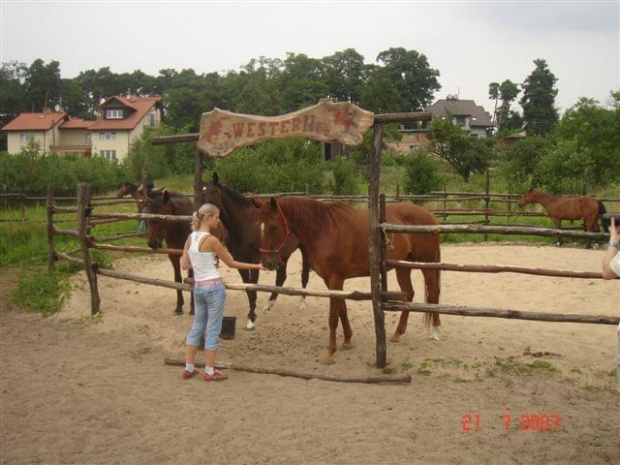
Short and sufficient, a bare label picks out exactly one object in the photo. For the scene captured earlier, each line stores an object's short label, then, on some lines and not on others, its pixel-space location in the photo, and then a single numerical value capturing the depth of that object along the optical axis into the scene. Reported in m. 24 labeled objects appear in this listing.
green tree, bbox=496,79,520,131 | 69.94
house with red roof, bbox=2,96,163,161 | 47.88
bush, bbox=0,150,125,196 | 21.17
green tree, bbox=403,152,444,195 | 20.12
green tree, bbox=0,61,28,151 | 62.02
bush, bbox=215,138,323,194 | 19.39
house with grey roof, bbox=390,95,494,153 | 62.00
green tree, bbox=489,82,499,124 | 76.44
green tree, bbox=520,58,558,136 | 62.88
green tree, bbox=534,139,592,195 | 23.91
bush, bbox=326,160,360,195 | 20.78
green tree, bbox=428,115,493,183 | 31.16
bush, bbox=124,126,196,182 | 31.23
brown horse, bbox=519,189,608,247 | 13.29
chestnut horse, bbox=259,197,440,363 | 5.06
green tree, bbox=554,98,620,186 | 29.94
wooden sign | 4.77
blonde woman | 4.69
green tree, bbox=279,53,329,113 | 51.50
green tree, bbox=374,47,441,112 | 65.00
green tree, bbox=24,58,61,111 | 66.62
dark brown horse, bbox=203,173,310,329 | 6.42
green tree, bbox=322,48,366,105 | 57.06
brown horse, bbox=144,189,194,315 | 7.03
